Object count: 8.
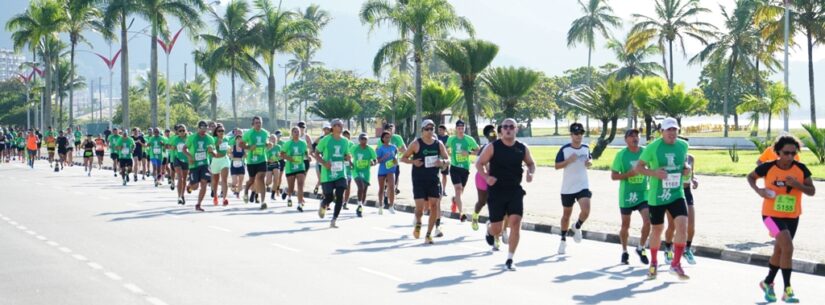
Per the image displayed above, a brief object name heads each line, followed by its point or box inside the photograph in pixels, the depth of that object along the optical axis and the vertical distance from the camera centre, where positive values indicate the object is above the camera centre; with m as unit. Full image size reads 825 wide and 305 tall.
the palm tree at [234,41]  62.28 +5.88
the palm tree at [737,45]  83.12 +7.52
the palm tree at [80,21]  58.66 +7.88
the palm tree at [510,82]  51.12 +3.00
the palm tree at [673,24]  77.25 +8.37
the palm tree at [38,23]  75.94 +8.43
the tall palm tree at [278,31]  60.62 +6.25
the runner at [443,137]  21.89 +0.28
